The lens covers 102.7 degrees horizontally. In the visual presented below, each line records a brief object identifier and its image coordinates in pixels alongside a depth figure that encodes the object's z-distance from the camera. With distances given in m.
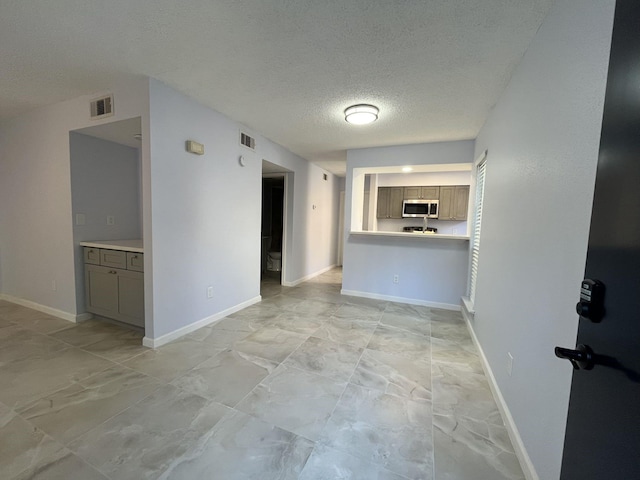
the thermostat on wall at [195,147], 2.65
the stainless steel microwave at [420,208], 6.00
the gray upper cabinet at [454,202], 5.86
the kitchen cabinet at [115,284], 2.67
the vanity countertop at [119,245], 2.63
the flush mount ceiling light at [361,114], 2.66
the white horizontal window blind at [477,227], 3.09
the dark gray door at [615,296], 0.62
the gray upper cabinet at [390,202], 6.39
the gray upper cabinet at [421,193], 6.07
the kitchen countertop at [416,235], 3.74
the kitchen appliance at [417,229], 6.29
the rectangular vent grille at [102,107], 2.52
